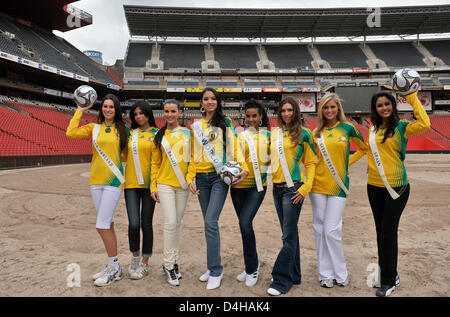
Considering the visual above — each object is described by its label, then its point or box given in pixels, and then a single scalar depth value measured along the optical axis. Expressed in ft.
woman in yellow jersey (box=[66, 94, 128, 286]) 10.27
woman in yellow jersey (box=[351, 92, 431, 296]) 9.33
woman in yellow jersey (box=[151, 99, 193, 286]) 10.07
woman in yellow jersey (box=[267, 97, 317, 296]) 9.31
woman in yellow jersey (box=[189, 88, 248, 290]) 9.57
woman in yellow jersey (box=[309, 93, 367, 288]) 9.67
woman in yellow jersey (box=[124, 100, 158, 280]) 10.63
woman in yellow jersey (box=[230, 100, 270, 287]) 9.77
